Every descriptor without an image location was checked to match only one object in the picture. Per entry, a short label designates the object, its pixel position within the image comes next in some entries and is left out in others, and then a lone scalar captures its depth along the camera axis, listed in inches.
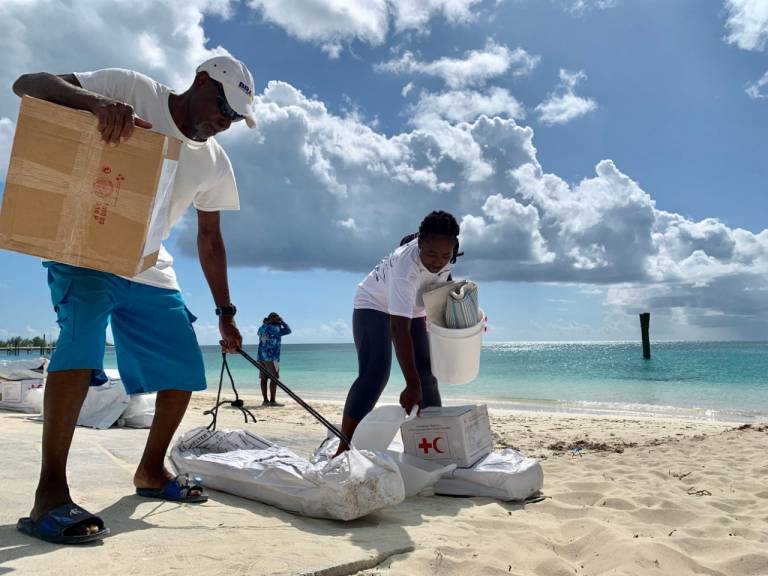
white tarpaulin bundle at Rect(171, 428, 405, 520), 97.1
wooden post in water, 1279.5
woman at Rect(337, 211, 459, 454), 125.1
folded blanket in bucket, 128.7
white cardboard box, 127.2
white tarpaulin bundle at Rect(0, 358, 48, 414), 240.7
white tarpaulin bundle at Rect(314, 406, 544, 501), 121.7
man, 79.9
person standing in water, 370.3
